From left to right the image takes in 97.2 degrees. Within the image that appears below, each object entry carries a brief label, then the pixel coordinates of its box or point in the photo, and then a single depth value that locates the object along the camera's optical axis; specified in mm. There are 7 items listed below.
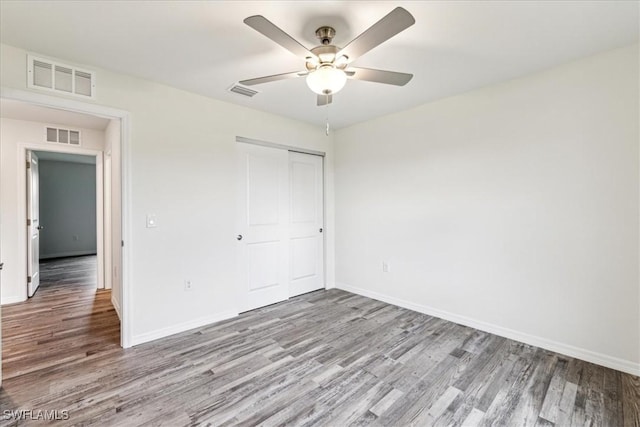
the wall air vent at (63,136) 3830
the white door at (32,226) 3842
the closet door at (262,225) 3438
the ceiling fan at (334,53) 1393
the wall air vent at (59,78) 2156
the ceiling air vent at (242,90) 2791
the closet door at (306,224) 3971
